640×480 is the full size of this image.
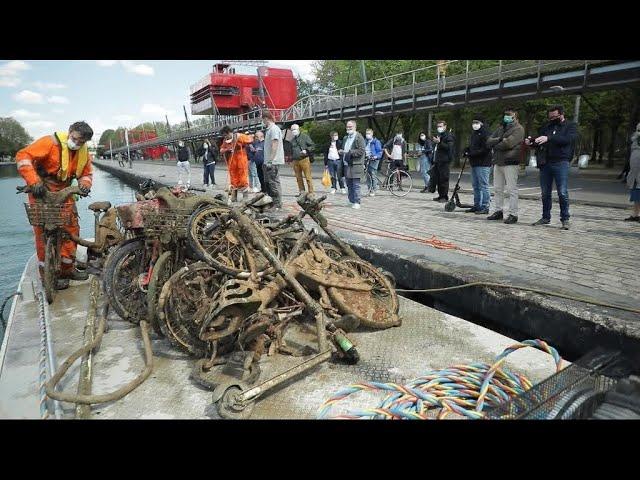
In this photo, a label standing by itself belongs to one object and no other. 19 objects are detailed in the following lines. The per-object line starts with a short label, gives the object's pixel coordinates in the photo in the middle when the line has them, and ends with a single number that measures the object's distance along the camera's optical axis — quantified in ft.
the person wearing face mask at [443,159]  35.06
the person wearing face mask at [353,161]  31.89
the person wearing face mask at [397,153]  46.29
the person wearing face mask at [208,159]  52.90
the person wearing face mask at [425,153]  47.26
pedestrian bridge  46.31
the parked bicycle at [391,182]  43.31
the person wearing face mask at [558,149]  22.47
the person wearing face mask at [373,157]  44.24
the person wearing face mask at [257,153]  42.84
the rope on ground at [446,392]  8.07
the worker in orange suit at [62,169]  15.57
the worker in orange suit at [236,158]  35.53
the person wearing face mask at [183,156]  55.52
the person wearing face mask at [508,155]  24.90
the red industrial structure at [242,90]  166.09
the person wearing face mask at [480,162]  28.32
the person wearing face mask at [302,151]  33.58
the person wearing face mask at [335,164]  45.01
